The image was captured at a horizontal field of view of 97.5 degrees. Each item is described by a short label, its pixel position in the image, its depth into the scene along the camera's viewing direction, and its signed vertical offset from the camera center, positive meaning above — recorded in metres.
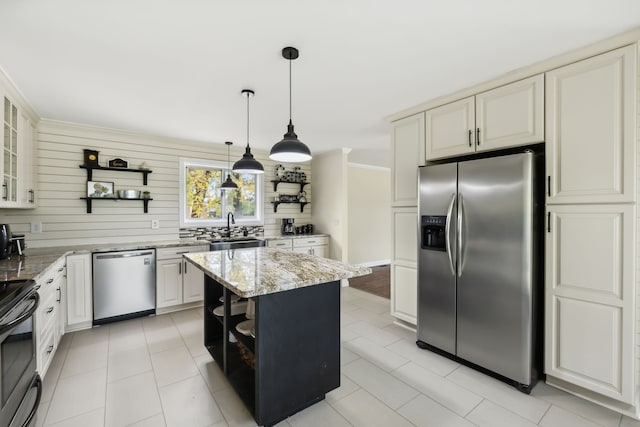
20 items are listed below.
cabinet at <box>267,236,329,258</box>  4.66 -0.57
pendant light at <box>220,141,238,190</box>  3.91 +0.37
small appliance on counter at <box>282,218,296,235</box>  5.10 -0.28
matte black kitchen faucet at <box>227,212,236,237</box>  4.59 -0.17
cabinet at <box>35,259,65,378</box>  2.03 -0.86
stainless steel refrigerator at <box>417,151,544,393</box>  2.06 -0.42
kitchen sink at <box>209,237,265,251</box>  3.87 -0.46
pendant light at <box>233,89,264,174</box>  2.77 +0.45
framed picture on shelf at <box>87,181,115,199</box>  3.55 +0.28
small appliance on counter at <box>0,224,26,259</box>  2.46 -0.31
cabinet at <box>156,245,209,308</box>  3.61 -0.90
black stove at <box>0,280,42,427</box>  1.33 -0.78
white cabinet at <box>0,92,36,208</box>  2.33 +0.51
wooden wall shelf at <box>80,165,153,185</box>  3.52 +0.54
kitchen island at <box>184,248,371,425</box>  1.70 -0.81
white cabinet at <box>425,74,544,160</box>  2.18 +0.80
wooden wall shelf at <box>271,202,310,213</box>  5.15 +0.12
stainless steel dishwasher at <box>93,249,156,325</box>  3.22 -0.88
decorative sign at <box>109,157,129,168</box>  3.65 +0.63
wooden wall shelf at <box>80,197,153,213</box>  3.52 +0.15
